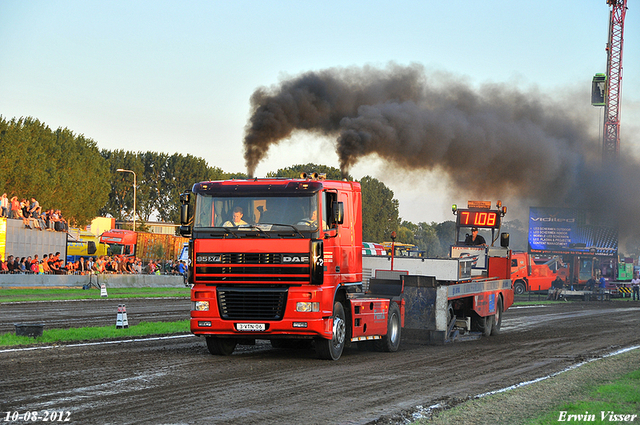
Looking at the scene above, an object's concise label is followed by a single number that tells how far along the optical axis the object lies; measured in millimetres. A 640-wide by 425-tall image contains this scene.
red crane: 82562
